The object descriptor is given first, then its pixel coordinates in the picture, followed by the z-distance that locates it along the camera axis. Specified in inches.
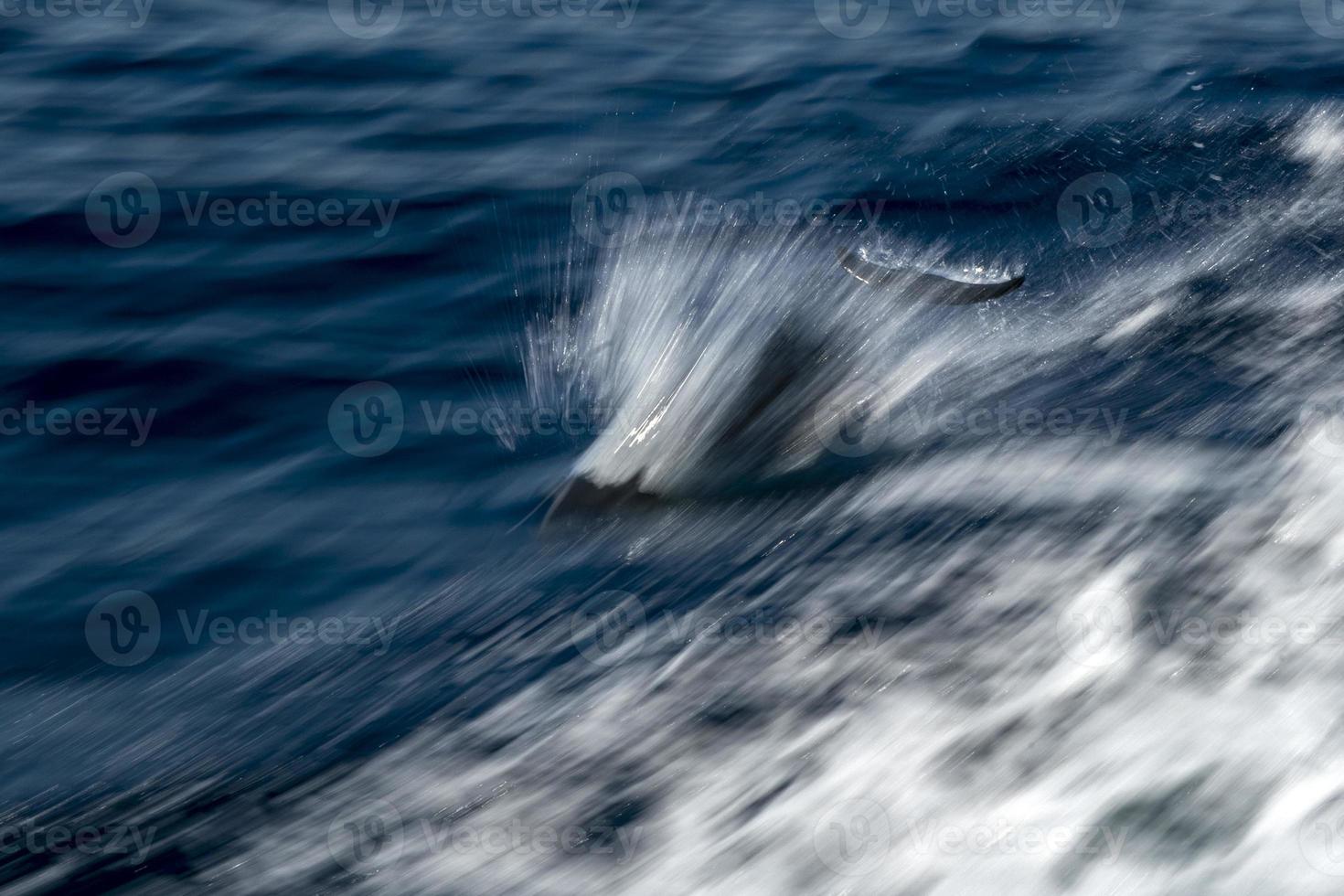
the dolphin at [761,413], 363.6
